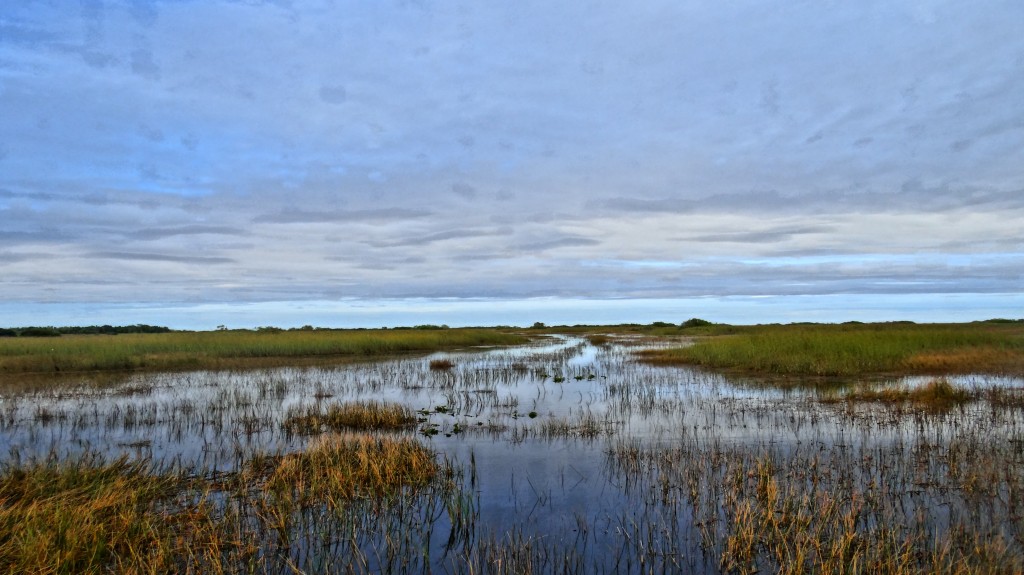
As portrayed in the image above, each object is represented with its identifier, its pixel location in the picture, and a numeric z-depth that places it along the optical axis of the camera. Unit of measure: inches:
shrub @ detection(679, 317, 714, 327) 3026.8
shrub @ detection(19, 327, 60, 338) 2354.8
